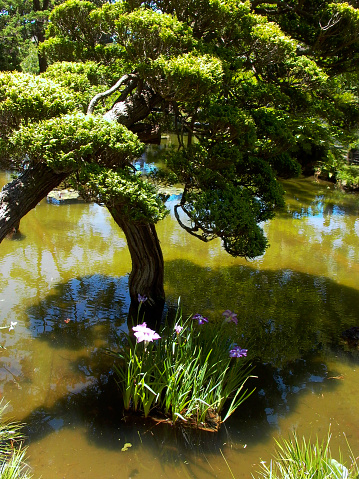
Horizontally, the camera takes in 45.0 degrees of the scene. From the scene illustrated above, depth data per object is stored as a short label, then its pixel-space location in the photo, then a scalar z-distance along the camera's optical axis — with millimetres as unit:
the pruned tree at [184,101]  3621
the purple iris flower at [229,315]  4051
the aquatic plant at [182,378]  3381
